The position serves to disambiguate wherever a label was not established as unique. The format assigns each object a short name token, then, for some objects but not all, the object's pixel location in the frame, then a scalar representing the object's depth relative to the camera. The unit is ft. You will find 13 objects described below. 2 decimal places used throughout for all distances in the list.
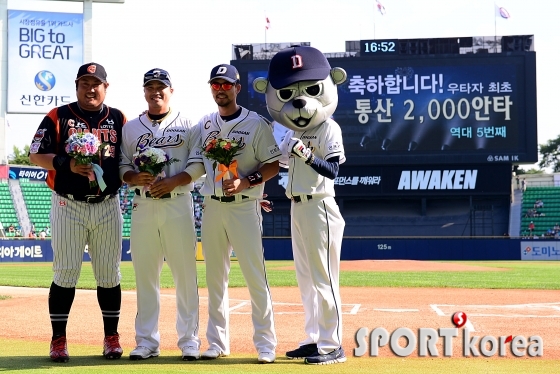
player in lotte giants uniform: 17.13
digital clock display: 92.58
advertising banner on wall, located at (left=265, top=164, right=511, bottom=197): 94.63
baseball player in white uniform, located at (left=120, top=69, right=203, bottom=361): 17.17
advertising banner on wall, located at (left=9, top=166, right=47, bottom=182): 114.52
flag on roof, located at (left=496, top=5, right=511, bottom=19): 102.22
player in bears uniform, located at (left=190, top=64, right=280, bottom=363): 17.03
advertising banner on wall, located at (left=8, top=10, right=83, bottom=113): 98.94
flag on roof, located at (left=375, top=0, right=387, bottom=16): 105.36
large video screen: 89.81
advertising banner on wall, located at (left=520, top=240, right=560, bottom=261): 92.73
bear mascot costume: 16.76
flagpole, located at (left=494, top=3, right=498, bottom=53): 93.81
